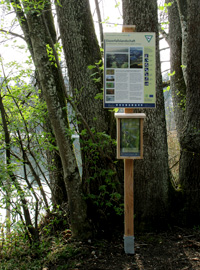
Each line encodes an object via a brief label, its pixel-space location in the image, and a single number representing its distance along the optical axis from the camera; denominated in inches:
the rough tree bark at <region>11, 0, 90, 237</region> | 157.5
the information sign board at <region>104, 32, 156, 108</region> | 139.1
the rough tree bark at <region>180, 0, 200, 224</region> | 185.0
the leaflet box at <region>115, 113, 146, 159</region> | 140.8
